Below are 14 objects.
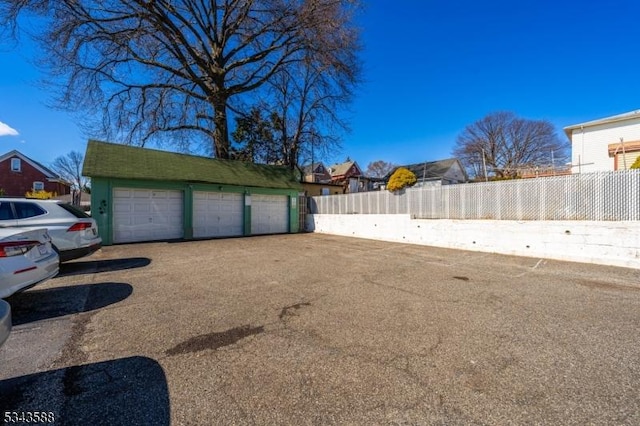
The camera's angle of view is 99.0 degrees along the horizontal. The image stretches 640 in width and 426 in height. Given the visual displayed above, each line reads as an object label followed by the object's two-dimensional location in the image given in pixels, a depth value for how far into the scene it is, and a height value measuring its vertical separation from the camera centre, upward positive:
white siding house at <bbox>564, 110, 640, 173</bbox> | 12.52 +3.18
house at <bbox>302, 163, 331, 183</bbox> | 39.46 +5.35
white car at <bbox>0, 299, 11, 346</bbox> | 1.95 -0.80
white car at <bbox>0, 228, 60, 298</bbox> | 3.38 -0.64
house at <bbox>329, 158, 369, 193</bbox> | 23.18 +2.24
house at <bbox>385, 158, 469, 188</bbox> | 27.00 +3.91
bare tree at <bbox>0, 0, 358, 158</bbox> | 12.59 +8.63
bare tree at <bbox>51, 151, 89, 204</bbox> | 40.16 +5.91
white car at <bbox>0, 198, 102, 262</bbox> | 5.58 -0.20
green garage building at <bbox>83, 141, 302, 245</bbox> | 10.85 +0.67
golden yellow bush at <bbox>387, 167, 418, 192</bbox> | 12.16 +1.24
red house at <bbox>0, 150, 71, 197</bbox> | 25.89 +3.64
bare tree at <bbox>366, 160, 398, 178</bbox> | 50.67 +7.49
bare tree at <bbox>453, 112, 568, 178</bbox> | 31.02 +7.44
